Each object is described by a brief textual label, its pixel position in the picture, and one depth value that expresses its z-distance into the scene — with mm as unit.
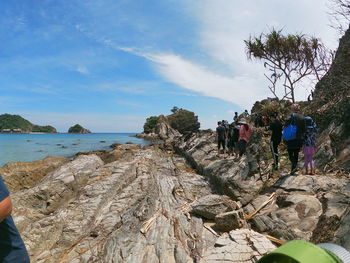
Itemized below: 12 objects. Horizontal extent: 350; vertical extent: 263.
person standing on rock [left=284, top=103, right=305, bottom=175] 8172
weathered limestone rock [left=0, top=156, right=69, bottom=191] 12627
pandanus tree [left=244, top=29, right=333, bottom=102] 20469
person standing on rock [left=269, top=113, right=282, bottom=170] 10047
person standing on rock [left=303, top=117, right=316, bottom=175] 8242
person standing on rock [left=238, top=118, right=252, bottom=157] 12289
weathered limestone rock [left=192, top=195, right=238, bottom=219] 7250
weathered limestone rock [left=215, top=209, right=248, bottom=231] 6375
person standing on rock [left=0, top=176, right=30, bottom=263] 2402
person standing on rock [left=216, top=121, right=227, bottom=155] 16344
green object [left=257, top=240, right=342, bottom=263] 901
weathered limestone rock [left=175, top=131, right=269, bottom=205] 8922
